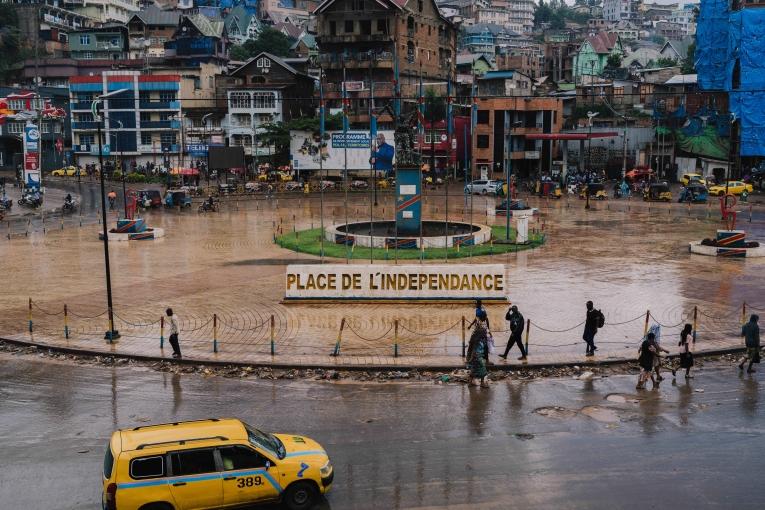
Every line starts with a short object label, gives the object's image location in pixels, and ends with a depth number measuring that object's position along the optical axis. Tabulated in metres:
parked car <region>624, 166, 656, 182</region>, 71.44
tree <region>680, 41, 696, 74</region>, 109.51
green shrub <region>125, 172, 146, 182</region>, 75.56
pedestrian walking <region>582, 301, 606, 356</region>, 19.03
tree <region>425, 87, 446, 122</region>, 83.01
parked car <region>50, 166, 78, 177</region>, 84.31
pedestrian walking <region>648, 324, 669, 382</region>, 16.68
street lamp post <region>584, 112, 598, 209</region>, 53.96
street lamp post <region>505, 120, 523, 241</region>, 37.94
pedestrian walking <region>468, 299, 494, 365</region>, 17.30
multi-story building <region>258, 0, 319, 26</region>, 180.00
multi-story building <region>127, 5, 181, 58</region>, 117.38
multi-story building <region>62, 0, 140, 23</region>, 138.50
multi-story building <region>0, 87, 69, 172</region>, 87.92
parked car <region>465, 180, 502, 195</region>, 65.31
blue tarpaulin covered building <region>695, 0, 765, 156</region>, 65.94
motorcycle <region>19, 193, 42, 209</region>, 57.56
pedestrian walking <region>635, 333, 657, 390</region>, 16.56
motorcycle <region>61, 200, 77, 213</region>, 55.69
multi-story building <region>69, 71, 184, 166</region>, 84.56
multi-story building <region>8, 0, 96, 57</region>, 118.25
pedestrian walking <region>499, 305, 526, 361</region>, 18.62
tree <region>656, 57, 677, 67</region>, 125.25
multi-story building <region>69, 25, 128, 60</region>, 112.94
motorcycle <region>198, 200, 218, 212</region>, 54.38
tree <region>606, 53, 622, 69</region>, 130.62
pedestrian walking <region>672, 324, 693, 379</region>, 17.42
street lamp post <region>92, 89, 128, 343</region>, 20.71
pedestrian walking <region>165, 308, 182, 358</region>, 19.05
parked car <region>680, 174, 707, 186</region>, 65.38
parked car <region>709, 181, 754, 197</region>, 59.47
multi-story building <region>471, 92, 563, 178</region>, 76.44
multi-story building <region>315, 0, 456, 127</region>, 82.06
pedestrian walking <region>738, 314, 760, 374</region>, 17.48
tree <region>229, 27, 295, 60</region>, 125.26
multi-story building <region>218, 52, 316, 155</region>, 84.44
